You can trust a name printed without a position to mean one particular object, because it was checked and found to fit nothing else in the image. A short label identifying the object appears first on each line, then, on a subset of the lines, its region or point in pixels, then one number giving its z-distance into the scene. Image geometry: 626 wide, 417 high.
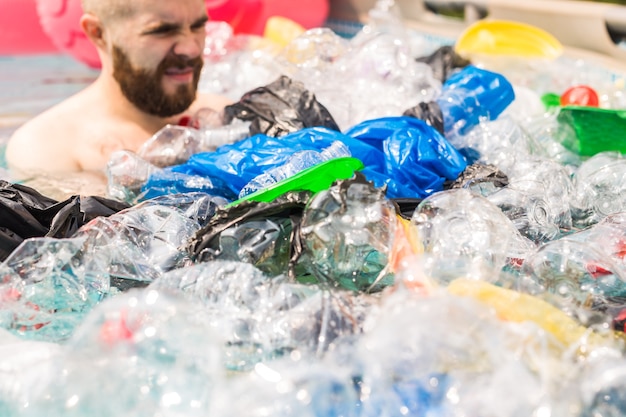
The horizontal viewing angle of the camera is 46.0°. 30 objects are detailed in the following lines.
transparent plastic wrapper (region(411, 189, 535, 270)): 1.72
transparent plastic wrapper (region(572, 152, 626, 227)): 2.19
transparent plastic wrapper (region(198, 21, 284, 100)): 3.94
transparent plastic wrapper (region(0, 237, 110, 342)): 1.64
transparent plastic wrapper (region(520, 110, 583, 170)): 2.75
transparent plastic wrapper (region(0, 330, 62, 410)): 1.34
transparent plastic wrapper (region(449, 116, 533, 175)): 2.53
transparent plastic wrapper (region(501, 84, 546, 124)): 3.11
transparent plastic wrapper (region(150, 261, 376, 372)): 1.41
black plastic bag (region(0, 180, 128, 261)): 1.86
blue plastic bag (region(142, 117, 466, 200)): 2.33
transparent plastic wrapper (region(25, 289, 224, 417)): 1.29
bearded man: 2.85
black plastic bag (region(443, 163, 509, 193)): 2.21
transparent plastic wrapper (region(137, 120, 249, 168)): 2.72
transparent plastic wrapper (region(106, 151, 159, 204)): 2.48
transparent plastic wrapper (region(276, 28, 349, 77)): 3.71
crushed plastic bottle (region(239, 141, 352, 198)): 2.18
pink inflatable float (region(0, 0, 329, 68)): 4.16
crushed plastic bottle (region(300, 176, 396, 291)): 1.68
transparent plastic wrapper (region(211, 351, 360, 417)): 1.22
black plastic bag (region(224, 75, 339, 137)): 2.74
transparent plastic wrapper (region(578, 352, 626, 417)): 1.17
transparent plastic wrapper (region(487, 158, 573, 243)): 2.02
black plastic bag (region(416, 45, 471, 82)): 3.81
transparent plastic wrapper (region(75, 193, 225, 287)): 1.82
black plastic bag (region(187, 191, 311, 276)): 1.73
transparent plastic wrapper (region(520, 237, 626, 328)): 1.64
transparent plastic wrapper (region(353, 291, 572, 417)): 1.23
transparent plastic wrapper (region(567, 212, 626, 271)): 1.80
